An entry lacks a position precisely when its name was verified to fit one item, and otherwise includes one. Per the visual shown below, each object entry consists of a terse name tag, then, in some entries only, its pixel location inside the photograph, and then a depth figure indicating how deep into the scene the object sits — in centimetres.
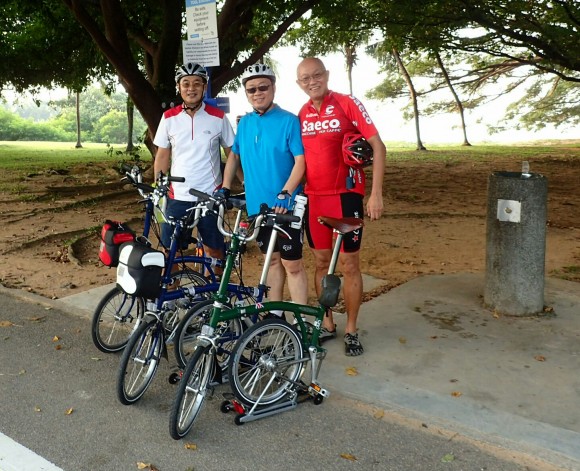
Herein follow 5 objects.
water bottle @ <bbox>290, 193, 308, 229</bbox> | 385
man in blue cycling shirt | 424
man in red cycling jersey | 429
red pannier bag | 427
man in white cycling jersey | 502
